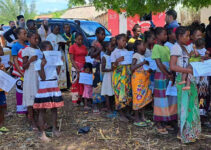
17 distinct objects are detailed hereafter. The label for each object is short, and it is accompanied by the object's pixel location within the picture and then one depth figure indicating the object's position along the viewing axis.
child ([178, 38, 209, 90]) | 3.75
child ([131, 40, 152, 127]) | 4.63
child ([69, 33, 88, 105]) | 5.89
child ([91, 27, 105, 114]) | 5.54
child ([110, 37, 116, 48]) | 5.28
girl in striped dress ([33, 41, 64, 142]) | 4.27
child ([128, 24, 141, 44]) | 6.56
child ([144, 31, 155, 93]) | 4.80
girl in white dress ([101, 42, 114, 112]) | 5.24
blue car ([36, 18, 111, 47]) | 8.30
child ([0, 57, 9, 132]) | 4.78
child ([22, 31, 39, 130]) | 4.45
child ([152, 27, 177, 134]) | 4.23
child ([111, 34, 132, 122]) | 4.91
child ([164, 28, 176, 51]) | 4.38
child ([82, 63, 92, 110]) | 5.79
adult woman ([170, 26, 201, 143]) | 3.79
